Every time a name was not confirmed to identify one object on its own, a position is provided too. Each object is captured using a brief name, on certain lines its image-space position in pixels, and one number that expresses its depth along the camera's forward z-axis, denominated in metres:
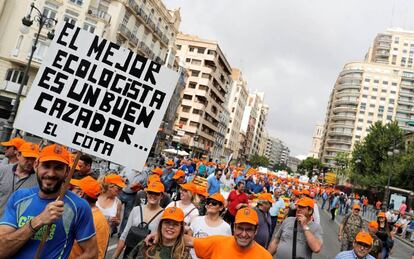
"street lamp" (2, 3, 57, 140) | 16.31
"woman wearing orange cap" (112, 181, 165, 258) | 4.29
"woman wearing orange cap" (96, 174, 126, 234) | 4.89
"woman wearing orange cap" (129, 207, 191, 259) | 3.37
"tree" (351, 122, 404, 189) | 53.84
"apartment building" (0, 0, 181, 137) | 33.28
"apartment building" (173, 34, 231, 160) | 71.62
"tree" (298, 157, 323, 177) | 118.69
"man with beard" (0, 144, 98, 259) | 2.22
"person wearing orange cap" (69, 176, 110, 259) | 3.61
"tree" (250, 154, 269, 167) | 145.36
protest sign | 3.27
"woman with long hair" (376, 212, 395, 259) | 7.88
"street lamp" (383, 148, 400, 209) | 26.98
